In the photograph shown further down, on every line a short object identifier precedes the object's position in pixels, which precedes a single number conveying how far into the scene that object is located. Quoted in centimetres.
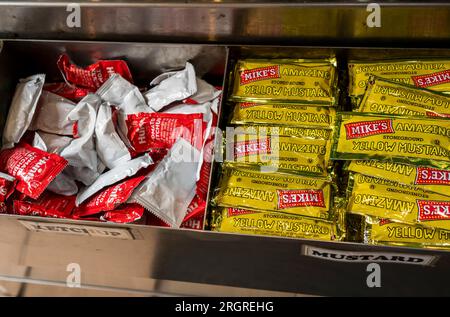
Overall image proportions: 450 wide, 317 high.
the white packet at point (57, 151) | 38
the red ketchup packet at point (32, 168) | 36
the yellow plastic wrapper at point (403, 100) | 36
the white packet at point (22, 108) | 40
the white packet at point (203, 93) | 41
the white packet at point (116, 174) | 37
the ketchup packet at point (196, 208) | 37
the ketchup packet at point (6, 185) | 37
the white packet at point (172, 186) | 36
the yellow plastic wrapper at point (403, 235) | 33
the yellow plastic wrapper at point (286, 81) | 39
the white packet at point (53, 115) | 41
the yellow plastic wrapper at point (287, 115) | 38
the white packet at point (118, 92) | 41
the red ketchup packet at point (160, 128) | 39
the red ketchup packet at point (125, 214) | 36
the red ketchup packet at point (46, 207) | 37
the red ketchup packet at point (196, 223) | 38
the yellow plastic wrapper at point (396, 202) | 33
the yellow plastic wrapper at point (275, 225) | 35
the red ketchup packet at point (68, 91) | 43
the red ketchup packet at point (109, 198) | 36
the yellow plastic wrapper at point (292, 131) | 37
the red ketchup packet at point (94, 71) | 42
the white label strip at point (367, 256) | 31
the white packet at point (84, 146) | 39
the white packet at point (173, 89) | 41
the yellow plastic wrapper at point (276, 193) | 35
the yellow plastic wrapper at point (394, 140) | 34
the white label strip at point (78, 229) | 34
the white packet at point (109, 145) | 39
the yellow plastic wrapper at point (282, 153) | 37
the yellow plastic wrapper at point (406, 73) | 37
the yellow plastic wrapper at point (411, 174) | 34
